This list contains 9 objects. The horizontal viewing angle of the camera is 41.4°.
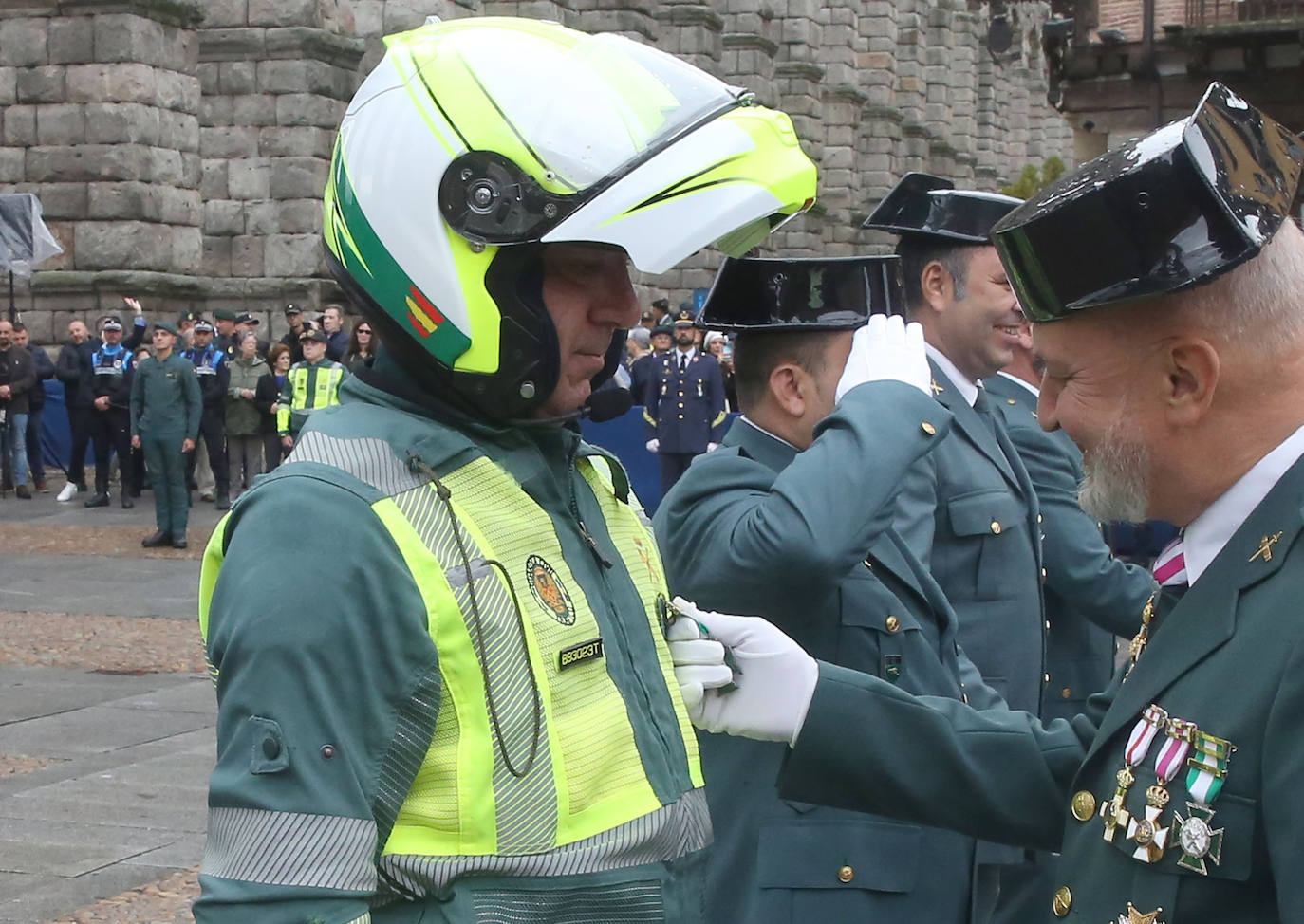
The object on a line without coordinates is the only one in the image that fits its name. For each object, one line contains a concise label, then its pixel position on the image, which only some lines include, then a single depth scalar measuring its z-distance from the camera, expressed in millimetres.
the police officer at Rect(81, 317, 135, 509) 16672
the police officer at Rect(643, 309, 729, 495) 16266
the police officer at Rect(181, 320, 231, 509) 16375
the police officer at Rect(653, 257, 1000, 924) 2994
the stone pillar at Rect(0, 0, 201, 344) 17156
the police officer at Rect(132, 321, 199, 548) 13797
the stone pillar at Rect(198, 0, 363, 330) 19281
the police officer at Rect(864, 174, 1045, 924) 3742
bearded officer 1843
